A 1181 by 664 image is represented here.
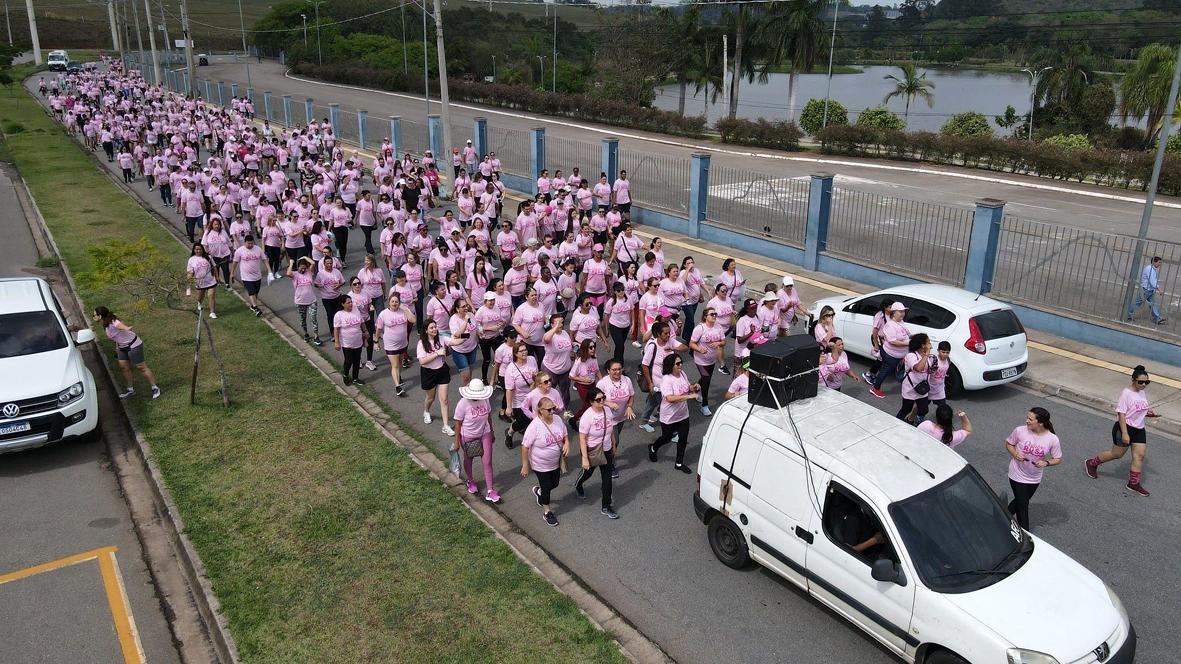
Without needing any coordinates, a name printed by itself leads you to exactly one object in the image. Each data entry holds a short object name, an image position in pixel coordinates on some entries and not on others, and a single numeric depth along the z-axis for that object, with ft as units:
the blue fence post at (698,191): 67.97
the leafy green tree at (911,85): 193.36
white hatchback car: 37.22
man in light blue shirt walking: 43.34
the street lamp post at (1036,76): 171.40
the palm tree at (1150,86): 113.60
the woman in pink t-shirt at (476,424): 27.76
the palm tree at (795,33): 159.20
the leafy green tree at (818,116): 148.25
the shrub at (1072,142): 106.11
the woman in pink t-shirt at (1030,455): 25.53
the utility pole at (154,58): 165.72
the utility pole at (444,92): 79.10
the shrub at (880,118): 141.08
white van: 19.02
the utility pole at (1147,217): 43.32
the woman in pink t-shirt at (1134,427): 29.40
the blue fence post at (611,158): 76.02
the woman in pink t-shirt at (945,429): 26.30
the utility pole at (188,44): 139.38
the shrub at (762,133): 126.21
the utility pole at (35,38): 296.63
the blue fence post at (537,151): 84.33
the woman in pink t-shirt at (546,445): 26.53
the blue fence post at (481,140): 95.45
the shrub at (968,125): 129.59
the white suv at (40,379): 31.27
